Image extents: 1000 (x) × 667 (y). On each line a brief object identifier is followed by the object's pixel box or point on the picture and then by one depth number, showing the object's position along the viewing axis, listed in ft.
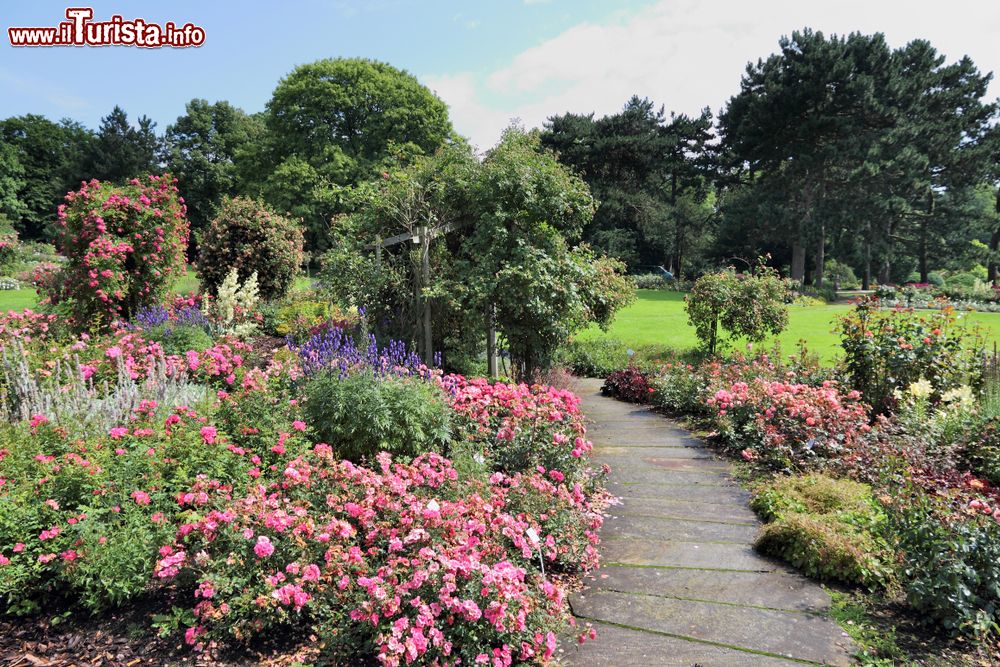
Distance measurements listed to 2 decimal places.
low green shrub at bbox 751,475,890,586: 12.34
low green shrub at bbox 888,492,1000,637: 10.28
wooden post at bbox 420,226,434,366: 25.57
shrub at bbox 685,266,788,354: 34.65
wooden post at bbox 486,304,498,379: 26.79
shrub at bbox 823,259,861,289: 139.07
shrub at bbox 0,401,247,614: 9.59
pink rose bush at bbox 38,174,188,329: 30.42
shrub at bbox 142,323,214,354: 27.35
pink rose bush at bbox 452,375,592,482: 15.30
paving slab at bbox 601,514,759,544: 14.32
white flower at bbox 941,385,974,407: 20.92
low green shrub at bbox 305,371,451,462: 14.83
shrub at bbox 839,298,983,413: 23.13
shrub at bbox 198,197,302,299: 49.52
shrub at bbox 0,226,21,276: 85.71
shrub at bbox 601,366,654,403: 29.78
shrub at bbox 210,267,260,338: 35.21
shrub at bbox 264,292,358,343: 38.25
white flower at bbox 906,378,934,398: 20.77
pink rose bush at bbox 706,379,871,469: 18.70
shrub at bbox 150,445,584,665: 8.75
